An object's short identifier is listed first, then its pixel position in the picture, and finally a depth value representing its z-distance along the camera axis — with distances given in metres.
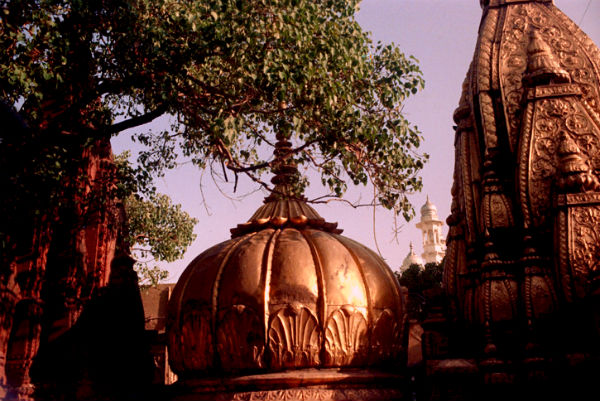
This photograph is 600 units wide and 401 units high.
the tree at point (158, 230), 15.76
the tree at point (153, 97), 6.18
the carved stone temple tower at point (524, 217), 4.63
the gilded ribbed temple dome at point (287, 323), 4.54
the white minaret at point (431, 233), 51.50
